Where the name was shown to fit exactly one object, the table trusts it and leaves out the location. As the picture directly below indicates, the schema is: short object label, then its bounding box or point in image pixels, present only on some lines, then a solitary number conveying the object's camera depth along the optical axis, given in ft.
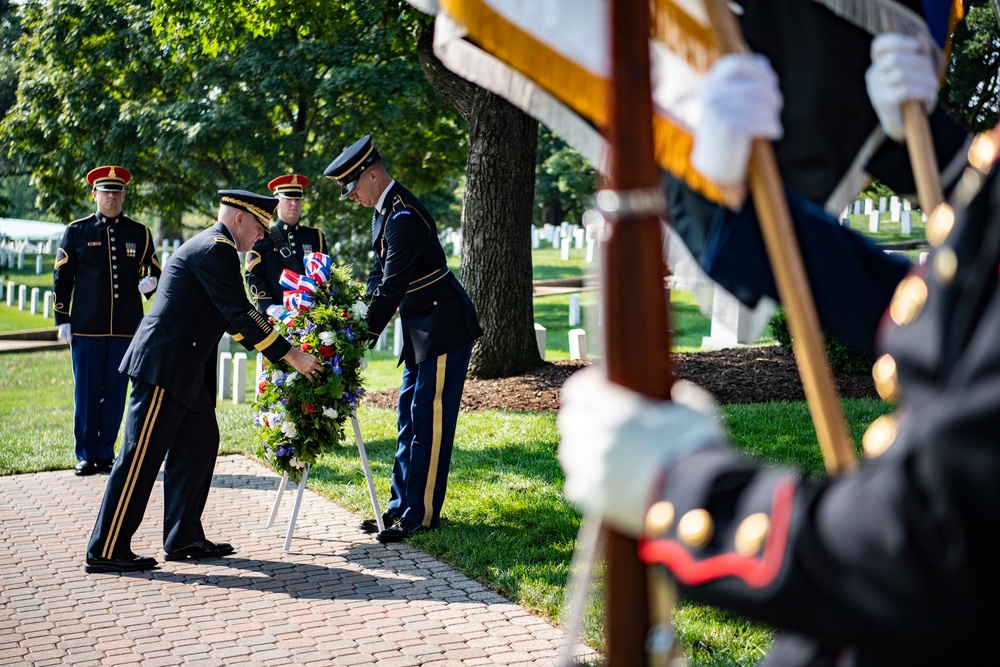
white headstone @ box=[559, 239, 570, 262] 115.41
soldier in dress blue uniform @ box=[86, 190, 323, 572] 21.34
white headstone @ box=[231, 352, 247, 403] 45.62
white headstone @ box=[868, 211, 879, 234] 103.83
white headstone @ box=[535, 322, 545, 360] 46.24
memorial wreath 22.57
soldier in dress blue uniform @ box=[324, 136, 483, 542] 22.90
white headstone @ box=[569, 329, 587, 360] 47.65
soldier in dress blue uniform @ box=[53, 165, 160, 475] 31.19
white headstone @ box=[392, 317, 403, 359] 52.85
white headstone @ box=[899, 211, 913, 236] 99.91
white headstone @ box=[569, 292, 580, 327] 67.41
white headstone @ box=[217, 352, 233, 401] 46.68
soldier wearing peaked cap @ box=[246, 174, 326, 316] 33.71
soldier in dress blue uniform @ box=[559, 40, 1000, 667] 3.85
